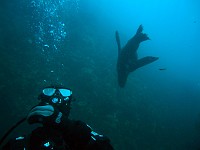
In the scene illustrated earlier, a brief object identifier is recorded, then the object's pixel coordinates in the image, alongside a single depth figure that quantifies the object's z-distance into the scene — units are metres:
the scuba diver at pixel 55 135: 1.84
